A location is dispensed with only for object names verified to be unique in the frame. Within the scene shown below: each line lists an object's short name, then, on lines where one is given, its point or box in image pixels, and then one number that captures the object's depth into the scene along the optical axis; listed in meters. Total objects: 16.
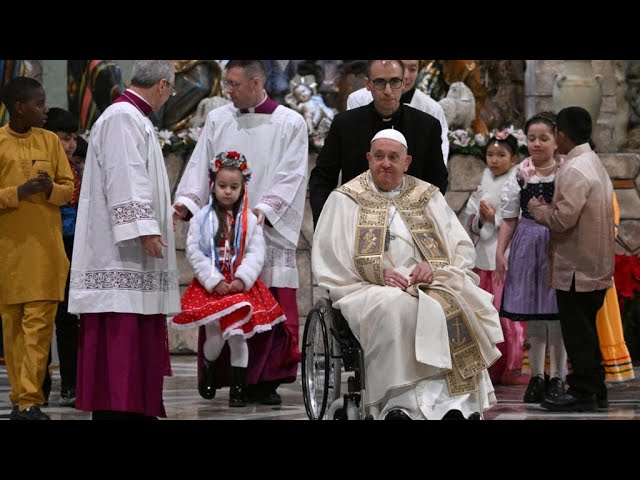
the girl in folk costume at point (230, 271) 13.16
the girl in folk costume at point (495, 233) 15.75
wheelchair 10.96
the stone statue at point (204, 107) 19.73
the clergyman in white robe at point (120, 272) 11.53
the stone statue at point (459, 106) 19.06
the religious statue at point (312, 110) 18.80
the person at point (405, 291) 10.74
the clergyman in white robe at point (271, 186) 14.00
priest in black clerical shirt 12.40
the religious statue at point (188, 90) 20.14
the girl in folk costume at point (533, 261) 13.61
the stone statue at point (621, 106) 20.44
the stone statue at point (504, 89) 20.45
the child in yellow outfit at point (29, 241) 12.19
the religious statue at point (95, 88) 20.37
